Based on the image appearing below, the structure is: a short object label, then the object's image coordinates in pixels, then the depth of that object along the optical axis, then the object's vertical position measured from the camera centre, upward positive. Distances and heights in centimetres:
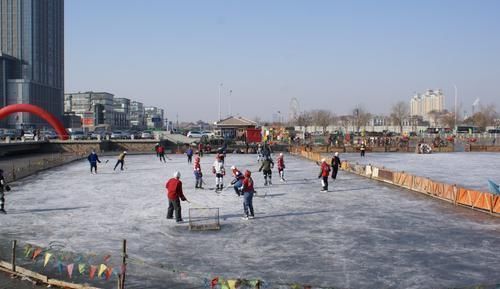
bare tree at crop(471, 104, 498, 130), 13720 +554
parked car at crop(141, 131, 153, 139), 7444 -29
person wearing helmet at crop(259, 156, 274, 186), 2399 -167
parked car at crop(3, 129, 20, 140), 7871 +17
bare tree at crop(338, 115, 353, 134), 17735 +608
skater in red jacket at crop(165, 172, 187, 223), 1538 -189
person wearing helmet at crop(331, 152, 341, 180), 2686 -167
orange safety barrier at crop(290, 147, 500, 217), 1745 -225
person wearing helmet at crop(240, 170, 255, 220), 1570 -189
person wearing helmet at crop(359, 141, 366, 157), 4541 -136
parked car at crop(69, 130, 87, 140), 6260 -41
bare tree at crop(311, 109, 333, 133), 15170 +568
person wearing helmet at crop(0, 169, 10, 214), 1663 -202
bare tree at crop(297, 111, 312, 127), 15775 +509
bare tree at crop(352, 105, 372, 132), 15062 +548
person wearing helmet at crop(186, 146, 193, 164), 3679 -139
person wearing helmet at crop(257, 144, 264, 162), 4088 -173
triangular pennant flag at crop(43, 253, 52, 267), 988 -245
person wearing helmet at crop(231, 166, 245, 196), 1938 -184
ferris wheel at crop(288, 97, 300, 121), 16592 +668
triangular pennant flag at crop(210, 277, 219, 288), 811 -244
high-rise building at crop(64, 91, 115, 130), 14370 +1147
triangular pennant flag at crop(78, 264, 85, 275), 925 -250
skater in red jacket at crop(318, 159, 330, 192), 2238 -172
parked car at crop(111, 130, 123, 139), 7282 -30
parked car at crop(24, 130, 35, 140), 6363 -45
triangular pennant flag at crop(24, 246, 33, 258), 1081 -257
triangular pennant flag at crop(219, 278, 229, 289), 777 -236
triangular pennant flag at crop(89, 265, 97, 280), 916 -254
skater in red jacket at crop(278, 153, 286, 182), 2638 -171
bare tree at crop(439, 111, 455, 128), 14032 +432
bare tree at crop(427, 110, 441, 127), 17848 +637
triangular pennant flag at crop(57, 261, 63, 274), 957 -256
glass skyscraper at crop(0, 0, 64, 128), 13500 +2268
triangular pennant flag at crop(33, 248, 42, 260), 1046 -251
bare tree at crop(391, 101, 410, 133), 13955 +658
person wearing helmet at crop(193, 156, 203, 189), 2296 -190
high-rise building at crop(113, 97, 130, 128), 18908 +572
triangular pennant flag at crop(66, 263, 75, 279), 912 -248
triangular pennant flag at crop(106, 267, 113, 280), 904 -253
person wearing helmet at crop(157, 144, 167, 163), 3967 -134
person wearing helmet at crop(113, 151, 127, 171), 3243 -166
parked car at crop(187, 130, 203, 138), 8149 -11
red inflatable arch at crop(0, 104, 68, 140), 5791 +249
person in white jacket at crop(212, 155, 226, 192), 2225 -164
